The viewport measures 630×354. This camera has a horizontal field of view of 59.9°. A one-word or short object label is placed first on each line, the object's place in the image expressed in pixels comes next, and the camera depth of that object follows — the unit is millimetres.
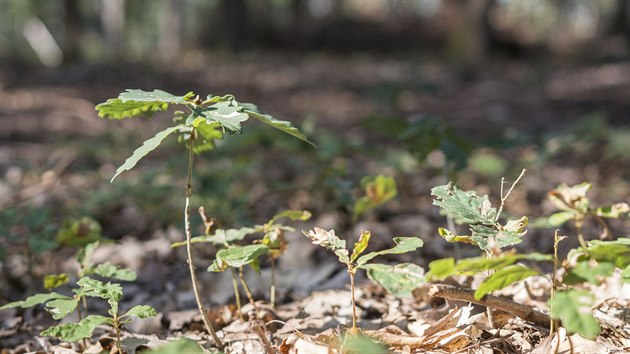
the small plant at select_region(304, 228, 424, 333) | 1192
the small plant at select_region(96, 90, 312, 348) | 1224
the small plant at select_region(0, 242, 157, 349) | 1243
